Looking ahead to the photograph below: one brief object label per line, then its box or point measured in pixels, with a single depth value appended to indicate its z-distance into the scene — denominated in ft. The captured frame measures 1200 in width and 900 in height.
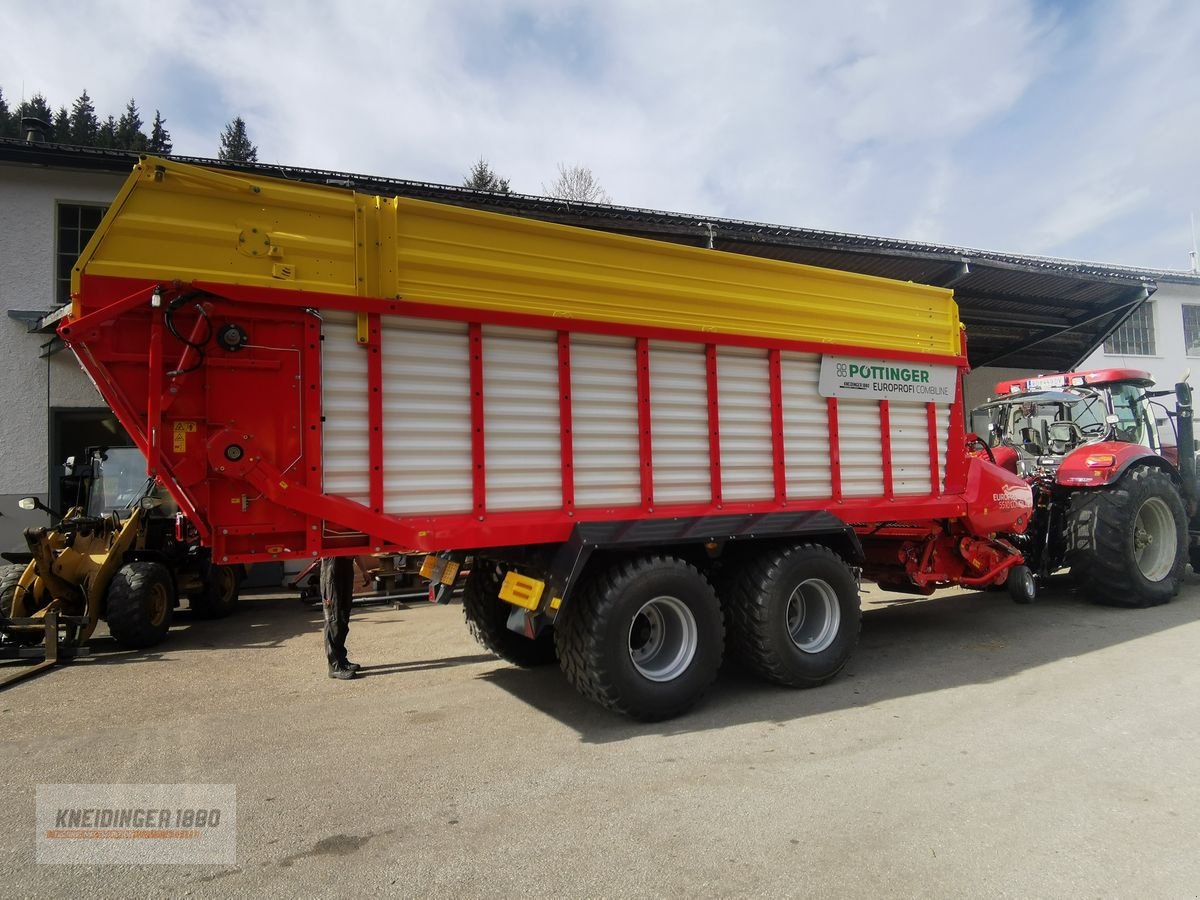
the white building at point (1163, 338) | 60.90
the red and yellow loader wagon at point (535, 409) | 12.13
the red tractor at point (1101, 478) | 23.97
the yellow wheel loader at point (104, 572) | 23.04
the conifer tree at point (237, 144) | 136.36
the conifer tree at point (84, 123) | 102.00
